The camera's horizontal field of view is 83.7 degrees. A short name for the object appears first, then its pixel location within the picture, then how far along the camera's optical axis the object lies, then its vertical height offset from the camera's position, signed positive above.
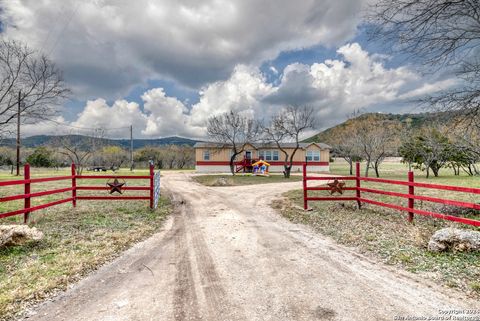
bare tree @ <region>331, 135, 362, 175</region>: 27.30 +1.77
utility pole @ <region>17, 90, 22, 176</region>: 12.58 +3.20
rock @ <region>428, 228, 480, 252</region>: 4.69 -1.41
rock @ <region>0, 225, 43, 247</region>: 5.07 -1.41
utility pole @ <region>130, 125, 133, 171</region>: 47.12 +4.84
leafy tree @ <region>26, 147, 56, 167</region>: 56.76 +0.91
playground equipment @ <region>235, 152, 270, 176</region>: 33.15 -0.49
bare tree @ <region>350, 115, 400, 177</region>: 24.66 +2.26
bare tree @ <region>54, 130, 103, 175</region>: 34.95 +3.00
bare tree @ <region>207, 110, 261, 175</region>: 34.00 +4.19
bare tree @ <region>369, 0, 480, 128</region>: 5.93 +2.93
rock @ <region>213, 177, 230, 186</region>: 19.75 -1.45
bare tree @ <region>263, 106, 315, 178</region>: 30.10 +4.00
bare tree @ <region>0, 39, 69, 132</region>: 12.97 +3.51
